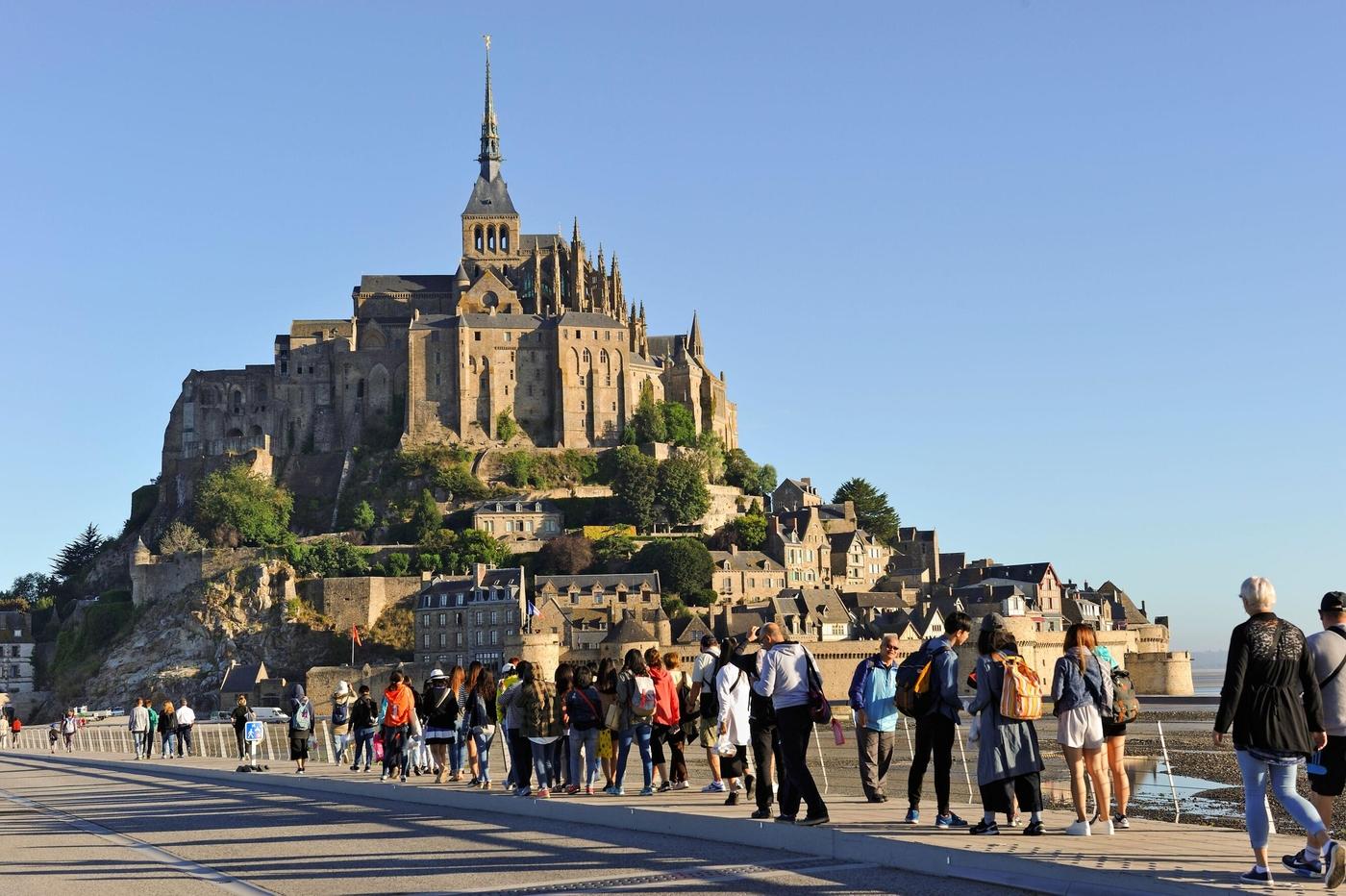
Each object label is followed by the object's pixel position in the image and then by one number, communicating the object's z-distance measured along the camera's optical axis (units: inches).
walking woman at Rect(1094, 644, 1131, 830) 467.2
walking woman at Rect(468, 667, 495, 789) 733.3
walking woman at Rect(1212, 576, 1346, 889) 367.6
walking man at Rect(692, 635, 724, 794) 603.5
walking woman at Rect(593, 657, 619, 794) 645.3
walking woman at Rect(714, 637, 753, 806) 567.2
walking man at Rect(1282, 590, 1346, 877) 377.7
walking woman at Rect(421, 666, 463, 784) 779.4
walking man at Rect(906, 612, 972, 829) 481.4
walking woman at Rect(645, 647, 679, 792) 642.8
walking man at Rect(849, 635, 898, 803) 551.5
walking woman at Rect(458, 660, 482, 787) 746.8
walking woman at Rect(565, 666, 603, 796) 642.8
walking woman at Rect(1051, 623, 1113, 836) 454.9
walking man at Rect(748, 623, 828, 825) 491.3
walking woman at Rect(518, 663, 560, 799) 656.4
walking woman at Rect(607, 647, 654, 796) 639.1
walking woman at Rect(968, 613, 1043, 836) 459.8
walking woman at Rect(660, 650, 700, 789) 664.4
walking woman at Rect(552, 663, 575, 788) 649.0
